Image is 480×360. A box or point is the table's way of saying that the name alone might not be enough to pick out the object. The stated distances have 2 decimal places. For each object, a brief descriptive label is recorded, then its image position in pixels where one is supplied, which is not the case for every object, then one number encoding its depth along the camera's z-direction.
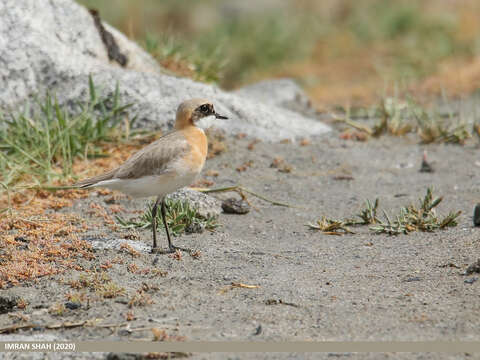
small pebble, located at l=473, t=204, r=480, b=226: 11.74
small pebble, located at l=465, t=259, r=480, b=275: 9.63
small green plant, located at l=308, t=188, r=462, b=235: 11.80
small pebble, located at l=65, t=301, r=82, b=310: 8.85
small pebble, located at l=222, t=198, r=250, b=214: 12.98
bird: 10.45
